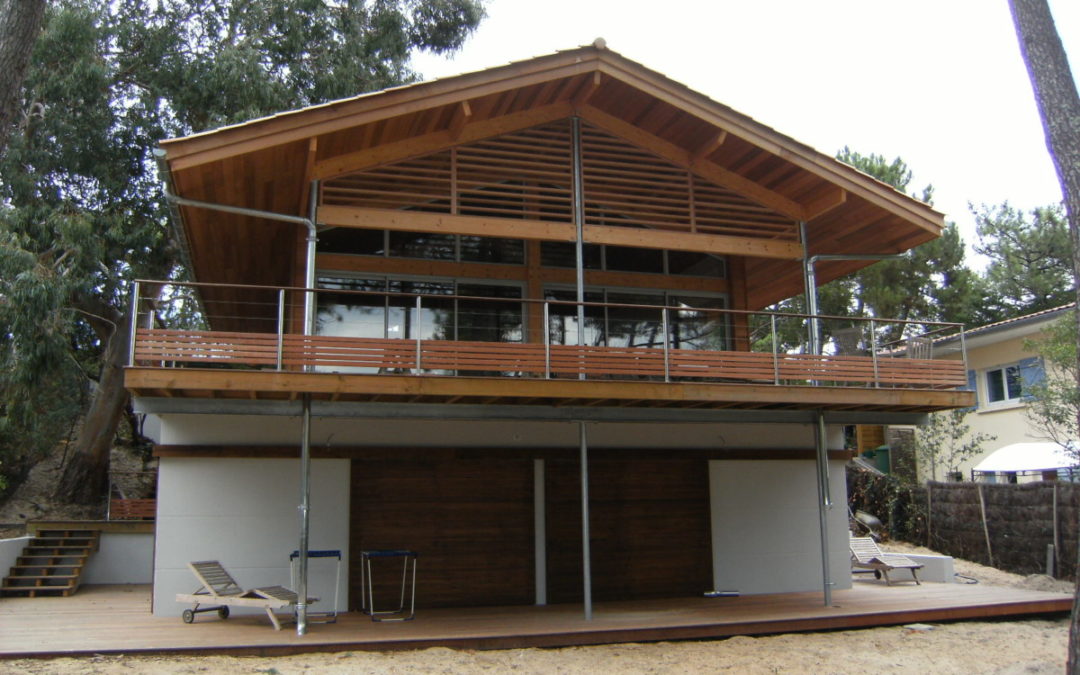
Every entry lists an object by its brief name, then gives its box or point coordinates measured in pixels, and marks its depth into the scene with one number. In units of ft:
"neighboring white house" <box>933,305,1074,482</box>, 67.26
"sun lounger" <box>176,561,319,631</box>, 33.22
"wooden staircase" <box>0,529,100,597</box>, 46.78
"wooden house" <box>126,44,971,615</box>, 35.27
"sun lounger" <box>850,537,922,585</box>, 46.24
